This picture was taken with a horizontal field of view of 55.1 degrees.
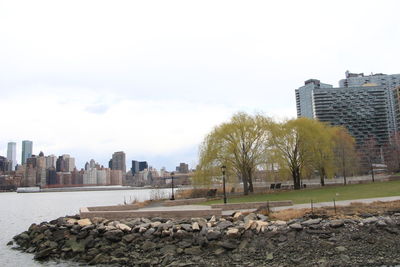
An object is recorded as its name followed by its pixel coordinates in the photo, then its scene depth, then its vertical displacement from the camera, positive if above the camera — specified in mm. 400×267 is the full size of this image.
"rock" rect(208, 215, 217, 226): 19778 -2165
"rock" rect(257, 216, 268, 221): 19712 -2088
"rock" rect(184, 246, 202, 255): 17402 -3196
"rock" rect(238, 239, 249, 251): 17048 -2963
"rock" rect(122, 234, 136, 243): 19641 -2823
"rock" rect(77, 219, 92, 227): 22553 -2218
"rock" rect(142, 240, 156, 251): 18625 -3111
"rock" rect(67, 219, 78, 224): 23731 -2238
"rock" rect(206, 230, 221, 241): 17941 -2616
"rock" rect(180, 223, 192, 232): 19188 -2356
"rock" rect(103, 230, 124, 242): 20062 -2716
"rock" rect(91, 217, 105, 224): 23138 -2181
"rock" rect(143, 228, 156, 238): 19697 -2585
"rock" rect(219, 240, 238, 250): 17130 -2956
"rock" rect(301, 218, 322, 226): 17953 -2201
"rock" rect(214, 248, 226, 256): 16952 -3198
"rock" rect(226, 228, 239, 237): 17719 -2479
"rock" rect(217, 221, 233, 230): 18886 -2301
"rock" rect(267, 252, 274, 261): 15724 -3267
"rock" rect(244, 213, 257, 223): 19641 -2071
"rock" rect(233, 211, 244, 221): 20681 -2067
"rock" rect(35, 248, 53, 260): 19906 -3506
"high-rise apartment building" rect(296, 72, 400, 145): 156625 +26634
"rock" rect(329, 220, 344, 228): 17422 -2254
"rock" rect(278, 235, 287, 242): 16986 -2742
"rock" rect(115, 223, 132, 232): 20453 -2360
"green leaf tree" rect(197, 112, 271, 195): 39281 +3144
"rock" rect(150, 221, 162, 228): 20531 -2280
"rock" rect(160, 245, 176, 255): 17875 -3225
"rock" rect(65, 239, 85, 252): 20047 -3200
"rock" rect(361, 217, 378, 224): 17655 -2205
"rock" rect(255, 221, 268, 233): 17873 -2274
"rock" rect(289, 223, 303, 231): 17469 -2311
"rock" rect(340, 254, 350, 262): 15020 -3312
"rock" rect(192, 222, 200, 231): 18953 -2293
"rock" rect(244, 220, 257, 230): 18062 -2213
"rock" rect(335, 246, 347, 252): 15778 -3093
